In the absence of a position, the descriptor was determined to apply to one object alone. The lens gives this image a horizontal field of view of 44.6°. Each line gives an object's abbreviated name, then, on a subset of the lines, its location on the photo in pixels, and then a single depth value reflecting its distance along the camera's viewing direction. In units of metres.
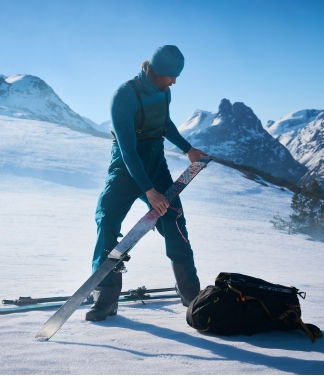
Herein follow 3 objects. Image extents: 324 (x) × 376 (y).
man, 3.00
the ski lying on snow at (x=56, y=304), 3.18
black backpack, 2.78
